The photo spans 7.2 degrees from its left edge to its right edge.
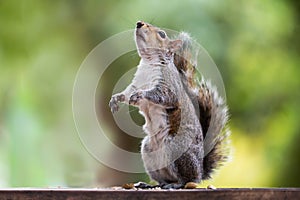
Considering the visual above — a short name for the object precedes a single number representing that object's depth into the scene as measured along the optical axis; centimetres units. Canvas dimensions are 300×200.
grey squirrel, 350
